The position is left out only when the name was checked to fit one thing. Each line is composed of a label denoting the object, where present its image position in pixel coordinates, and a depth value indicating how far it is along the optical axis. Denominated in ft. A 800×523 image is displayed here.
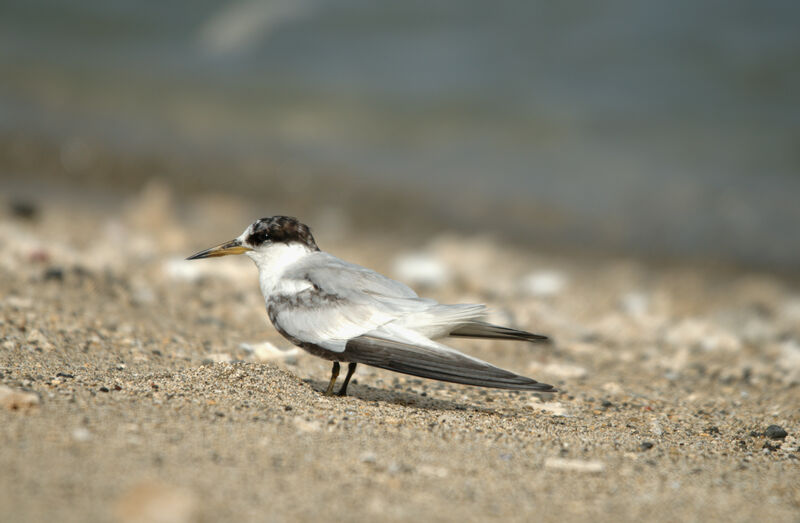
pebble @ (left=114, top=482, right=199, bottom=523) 10.69
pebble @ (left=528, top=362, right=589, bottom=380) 26.68
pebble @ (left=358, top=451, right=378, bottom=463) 14.11
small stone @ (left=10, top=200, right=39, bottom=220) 44.11
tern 17.22
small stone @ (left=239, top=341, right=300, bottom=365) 24.45
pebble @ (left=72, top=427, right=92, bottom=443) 13.26
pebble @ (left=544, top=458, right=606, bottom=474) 14.75
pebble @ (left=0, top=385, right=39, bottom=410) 14.51
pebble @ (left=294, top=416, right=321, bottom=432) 15.60
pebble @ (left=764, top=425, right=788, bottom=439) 19.08
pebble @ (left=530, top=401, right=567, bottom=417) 20.71
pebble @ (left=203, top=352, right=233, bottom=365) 23.22
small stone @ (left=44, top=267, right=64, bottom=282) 29.68
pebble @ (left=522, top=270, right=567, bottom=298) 41.96
